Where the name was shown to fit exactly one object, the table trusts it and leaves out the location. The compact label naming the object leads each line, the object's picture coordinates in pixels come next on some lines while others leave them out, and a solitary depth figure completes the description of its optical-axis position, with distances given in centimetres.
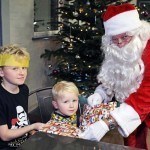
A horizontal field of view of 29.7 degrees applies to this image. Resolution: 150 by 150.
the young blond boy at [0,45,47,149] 161
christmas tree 348
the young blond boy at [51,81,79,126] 171
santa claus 151
